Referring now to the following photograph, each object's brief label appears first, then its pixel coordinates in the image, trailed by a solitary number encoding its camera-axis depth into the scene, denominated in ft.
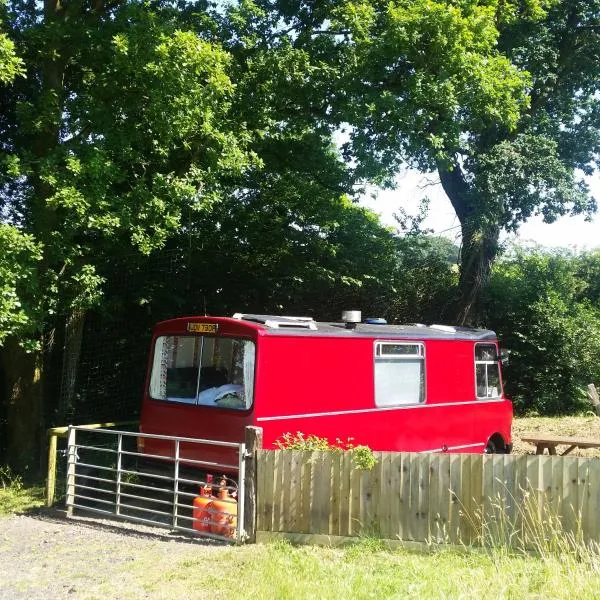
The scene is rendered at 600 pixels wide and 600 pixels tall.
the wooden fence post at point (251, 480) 26.48
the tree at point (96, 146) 36.52
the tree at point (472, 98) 43.86
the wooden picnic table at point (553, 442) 41.42
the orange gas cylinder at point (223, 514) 26.89
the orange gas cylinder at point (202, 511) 27.66
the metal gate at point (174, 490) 27.07
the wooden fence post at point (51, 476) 33.68
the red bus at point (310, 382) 30.12
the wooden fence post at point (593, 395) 50.67
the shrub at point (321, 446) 25.89
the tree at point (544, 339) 70.28
